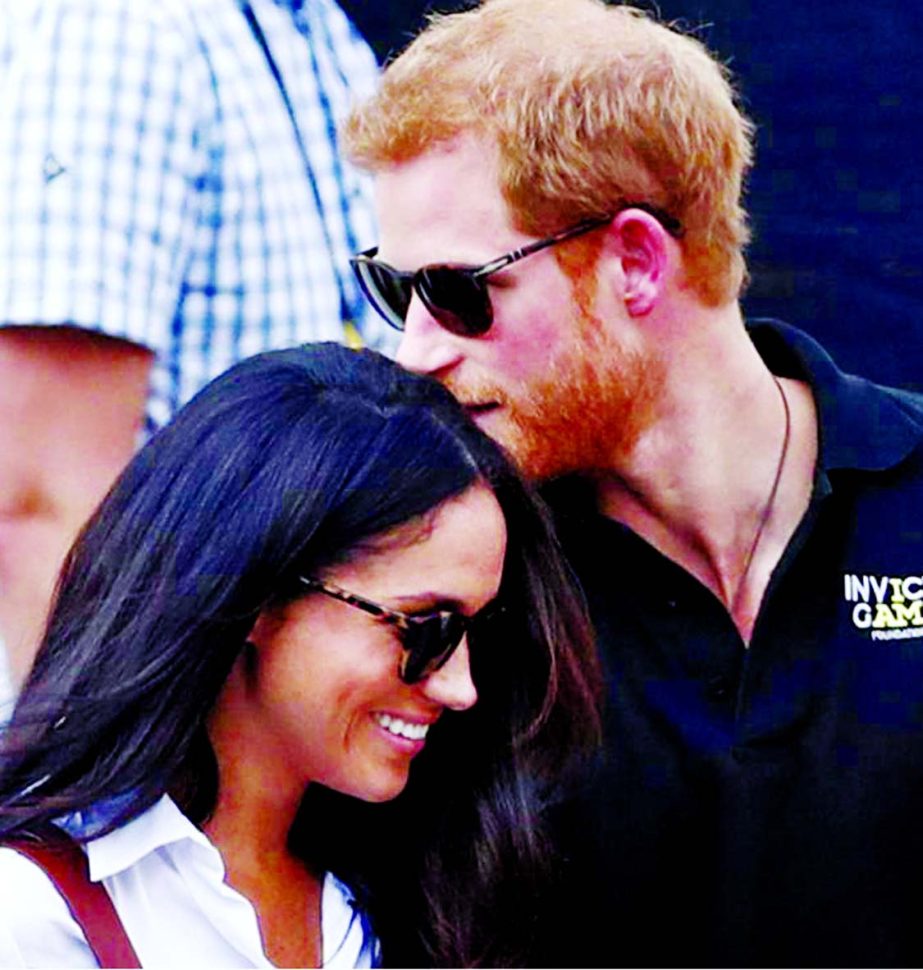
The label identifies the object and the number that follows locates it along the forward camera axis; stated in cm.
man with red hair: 587
